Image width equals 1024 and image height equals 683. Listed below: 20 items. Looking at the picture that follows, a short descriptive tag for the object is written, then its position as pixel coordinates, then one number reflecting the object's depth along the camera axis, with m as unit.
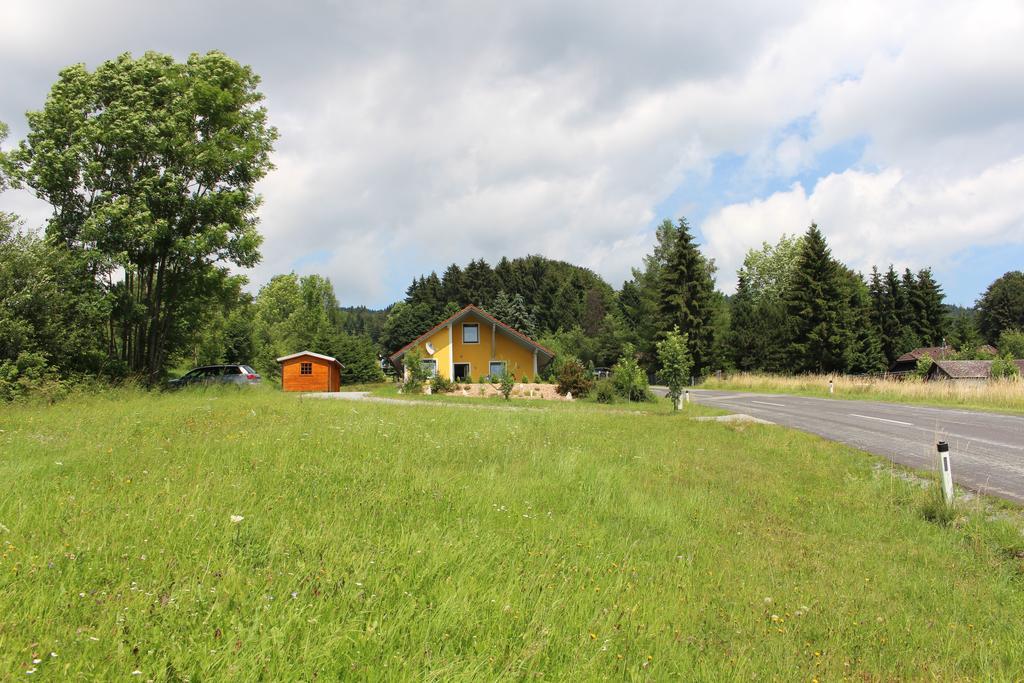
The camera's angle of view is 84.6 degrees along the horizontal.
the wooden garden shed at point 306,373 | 36.78
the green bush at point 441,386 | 30.60
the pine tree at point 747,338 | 60.47
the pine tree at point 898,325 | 59.31
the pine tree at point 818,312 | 50.50
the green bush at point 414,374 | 31.21
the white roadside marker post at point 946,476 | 6.93
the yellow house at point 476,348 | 38.06
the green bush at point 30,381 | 15.21
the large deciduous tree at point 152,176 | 20.14
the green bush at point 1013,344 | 50.44
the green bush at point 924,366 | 39.09
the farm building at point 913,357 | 53.58
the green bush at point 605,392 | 26.75
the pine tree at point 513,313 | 79.12
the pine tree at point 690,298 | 54.69
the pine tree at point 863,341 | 53.16
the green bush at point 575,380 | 28.78
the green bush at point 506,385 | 27.58
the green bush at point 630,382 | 27.33
